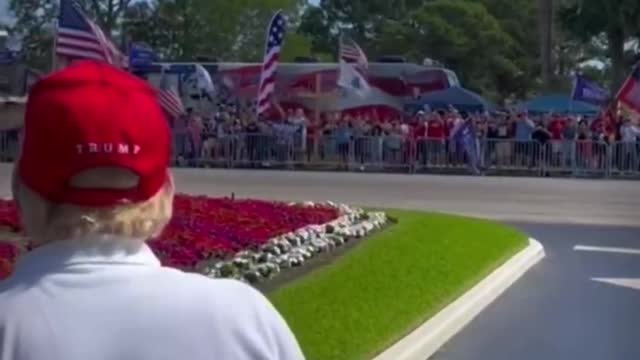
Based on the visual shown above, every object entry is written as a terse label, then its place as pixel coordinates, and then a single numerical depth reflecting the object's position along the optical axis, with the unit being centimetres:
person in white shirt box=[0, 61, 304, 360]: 263
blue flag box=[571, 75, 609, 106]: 4609
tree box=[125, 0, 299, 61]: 8006
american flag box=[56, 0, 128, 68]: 1798
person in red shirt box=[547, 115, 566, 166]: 3459
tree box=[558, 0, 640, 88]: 5609
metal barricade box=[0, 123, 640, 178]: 3438
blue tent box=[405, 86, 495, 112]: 4662
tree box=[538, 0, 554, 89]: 5853
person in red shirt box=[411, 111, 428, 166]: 3538
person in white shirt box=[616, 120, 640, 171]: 3384
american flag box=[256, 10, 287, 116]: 3509
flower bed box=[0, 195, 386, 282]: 1327
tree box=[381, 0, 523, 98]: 7500
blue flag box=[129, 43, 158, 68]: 3675
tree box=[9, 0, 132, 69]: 5844
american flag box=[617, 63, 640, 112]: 3641
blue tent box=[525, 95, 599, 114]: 4678
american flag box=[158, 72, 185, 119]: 2373
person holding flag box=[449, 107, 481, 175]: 3444
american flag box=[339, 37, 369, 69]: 4466
